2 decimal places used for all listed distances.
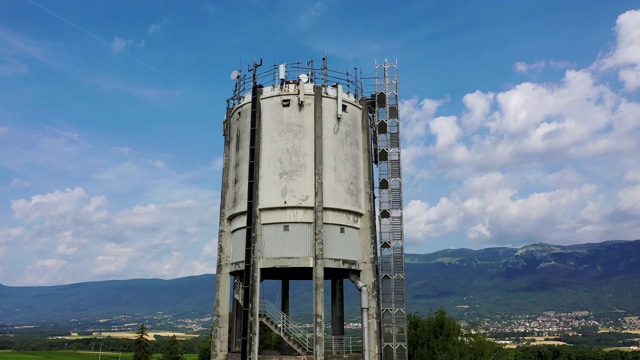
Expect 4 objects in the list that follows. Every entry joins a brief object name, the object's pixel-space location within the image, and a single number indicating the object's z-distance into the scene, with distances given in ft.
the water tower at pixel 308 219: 96.22
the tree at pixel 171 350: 232.32
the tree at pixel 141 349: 230.48
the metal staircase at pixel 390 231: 105.40
